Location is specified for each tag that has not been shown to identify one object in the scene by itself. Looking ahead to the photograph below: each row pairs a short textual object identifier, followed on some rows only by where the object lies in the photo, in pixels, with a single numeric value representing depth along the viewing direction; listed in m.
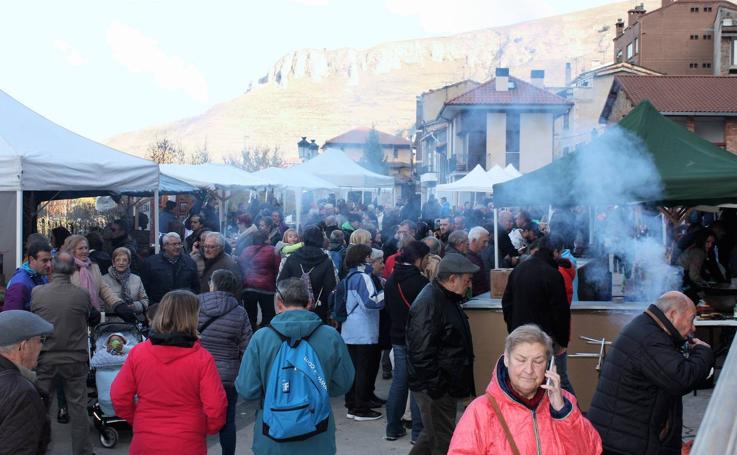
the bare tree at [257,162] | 68.31
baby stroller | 6.49
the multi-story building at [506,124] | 44.97
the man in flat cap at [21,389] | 3.12
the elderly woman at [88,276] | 6.63
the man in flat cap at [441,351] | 5.04
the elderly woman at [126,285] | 6.95
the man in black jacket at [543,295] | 6.20
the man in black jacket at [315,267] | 8.05
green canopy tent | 6.86
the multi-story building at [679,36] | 57.81
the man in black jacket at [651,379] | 3.88
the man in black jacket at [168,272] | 7.50
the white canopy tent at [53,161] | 7.11
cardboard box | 7.73
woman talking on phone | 2.88
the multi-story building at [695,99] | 33.09
